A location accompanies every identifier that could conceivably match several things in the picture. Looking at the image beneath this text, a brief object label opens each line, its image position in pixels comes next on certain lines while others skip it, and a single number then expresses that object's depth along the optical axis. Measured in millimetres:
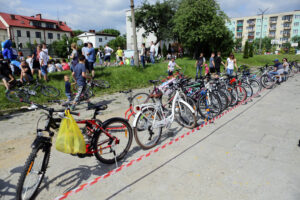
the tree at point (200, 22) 22516
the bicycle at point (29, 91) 8016
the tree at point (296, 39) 71688
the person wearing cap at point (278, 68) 11211
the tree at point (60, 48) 43500
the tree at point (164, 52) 30450
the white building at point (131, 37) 47219
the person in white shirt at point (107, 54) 15048
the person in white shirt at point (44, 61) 9465
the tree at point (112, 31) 97062
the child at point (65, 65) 13209
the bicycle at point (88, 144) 2678
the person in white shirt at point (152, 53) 17088
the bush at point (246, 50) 29866
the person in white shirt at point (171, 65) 10336
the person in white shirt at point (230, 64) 10625
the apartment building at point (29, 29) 46812
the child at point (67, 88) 7557
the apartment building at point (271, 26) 75269
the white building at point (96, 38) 64250
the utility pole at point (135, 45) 13306
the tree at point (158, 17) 33281
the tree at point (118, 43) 57344
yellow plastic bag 2684
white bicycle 3992
